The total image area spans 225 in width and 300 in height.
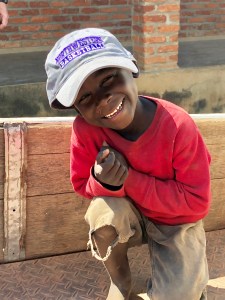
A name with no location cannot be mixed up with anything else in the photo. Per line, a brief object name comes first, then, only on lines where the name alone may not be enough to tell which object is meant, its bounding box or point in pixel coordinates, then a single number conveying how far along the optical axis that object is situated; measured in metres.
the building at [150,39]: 4.99
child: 1.77
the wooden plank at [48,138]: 2.40
